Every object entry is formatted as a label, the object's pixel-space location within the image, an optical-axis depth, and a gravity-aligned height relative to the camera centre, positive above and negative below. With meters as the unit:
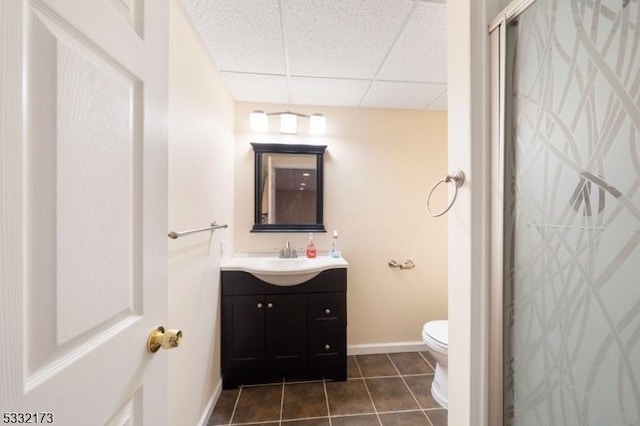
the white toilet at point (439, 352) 1.60 -0.89
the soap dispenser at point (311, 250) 2.22 -0.32
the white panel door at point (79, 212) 0.36 +0.00
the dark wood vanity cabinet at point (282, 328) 1.85 -0.86
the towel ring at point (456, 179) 0.93 +0.13
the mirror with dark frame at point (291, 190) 2.26 +0.21
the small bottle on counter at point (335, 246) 2.22 -0.30
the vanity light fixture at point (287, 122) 2.20 +0.81
